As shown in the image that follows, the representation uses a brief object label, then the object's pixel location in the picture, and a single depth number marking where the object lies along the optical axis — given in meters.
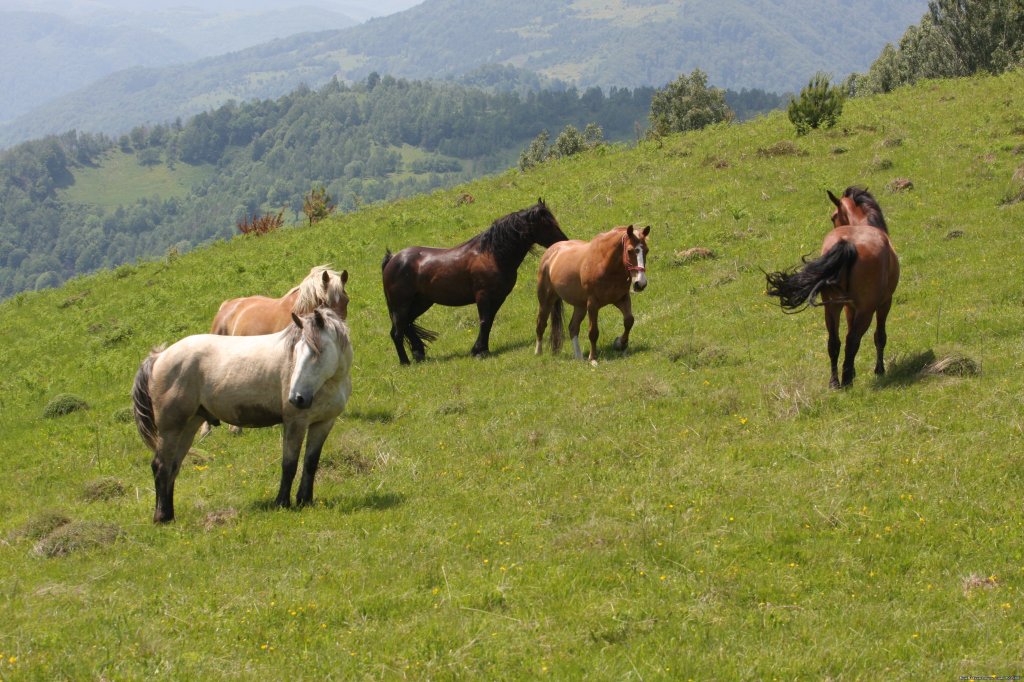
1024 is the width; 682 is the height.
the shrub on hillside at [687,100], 93.12
